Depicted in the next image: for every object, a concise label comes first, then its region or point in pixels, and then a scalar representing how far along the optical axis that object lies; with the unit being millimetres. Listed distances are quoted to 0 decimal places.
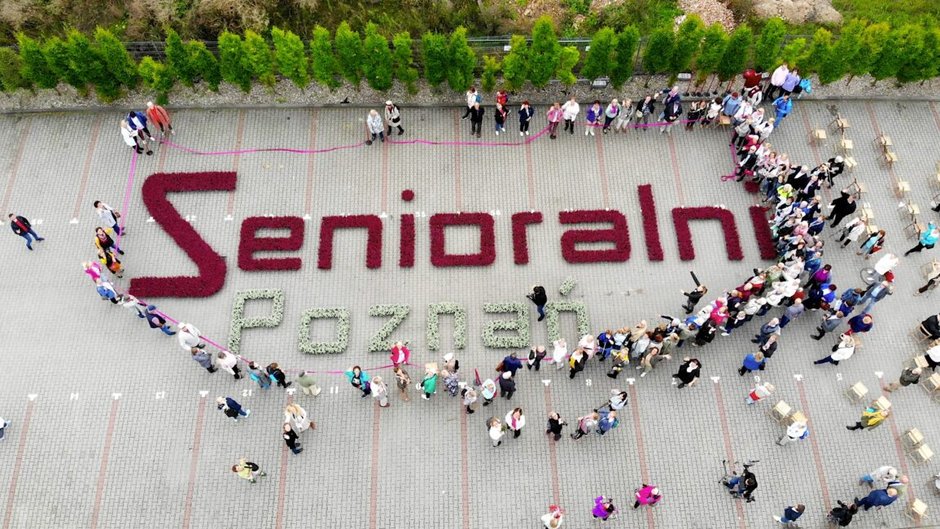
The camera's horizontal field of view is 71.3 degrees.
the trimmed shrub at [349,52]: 23516
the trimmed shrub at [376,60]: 23547
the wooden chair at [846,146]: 24553
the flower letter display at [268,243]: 22344
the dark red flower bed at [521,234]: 22672
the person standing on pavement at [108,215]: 21438
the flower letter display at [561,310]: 21344
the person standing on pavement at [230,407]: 18172
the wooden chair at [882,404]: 19219
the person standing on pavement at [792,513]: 16844
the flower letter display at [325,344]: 20891
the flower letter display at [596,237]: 22656
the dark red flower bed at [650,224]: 22734
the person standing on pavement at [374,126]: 23484
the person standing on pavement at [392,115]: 23734
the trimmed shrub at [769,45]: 24078
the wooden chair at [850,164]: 24250
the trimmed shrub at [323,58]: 23562
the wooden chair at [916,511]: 18172
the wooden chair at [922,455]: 19078
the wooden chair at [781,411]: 19516
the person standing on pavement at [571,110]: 23609
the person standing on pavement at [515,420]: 18395
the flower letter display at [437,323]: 21062
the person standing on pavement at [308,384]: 19500
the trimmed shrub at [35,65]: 23219
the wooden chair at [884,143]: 24641
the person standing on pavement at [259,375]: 19281
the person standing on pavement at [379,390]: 18797
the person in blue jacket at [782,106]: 24234
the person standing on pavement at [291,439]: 17667
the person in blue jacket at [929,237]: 21555
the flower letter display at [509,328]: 21047
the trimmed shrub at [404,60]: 23766
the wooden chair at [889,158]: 24359
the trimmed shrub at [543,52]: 23422
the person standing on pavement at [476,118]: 24016
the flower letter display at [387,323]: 20972
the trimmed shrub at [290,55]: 23656
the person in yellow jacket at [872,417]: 18953
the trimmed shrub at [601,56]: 23812
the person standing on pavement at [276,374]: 19203
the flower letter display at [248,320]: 21078
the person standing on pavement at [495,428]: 18375
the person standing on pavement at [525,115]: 23781
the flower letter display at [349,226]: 22469
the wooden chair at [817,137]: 24891
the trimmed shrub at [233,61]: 23422
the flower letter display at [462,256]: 22547
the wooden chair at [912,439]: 19281
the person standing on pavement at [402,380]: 19094
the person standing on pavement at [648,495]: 17547
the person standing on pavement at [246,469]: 17625
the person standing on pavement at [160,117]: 23559
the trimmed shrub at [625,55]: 23594
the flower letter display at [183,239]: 21812
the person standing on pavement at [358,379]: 18750
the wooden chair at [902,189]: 23656
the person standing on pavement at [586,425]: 18078
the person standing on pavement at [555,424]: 18375
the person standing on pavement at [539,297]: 20484
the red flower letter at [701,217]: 22688
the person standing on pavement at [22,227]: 21375
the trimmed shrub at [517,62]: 23817
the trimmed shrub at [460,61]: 23578
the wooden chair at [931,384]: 20125
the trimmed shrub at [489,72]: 24281
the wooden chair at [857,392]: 19938
